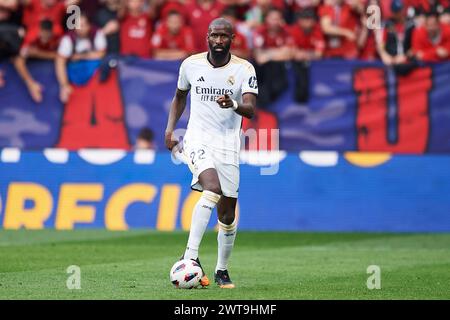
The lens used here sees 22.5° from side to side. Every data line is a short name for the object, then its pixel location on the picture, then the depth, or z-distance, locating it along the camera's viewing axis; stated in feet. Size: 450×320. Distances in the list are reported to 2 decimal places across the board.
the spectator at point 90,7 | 72.18
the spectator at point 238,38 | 67.46
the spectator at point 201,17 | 70.69
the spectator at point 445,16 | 70.13
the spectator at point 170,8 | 70.13
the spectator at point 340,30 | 70.28
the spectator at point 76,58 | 66.85
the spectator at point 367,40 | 69.82
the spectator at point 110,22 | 69.77
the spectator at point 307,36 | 69.87
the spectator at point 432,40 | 69.00
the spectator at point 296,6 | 72.38
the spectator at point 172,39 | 69.00
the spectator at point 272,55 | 66.54
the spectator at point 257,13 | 72.02
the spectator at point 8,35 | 66.95
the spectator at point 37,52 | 66.80
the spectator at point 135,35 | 70.08
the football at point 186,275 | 35.78
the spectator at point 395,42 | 68.74
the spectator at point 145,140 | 67.05
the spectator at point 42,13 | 68.74
